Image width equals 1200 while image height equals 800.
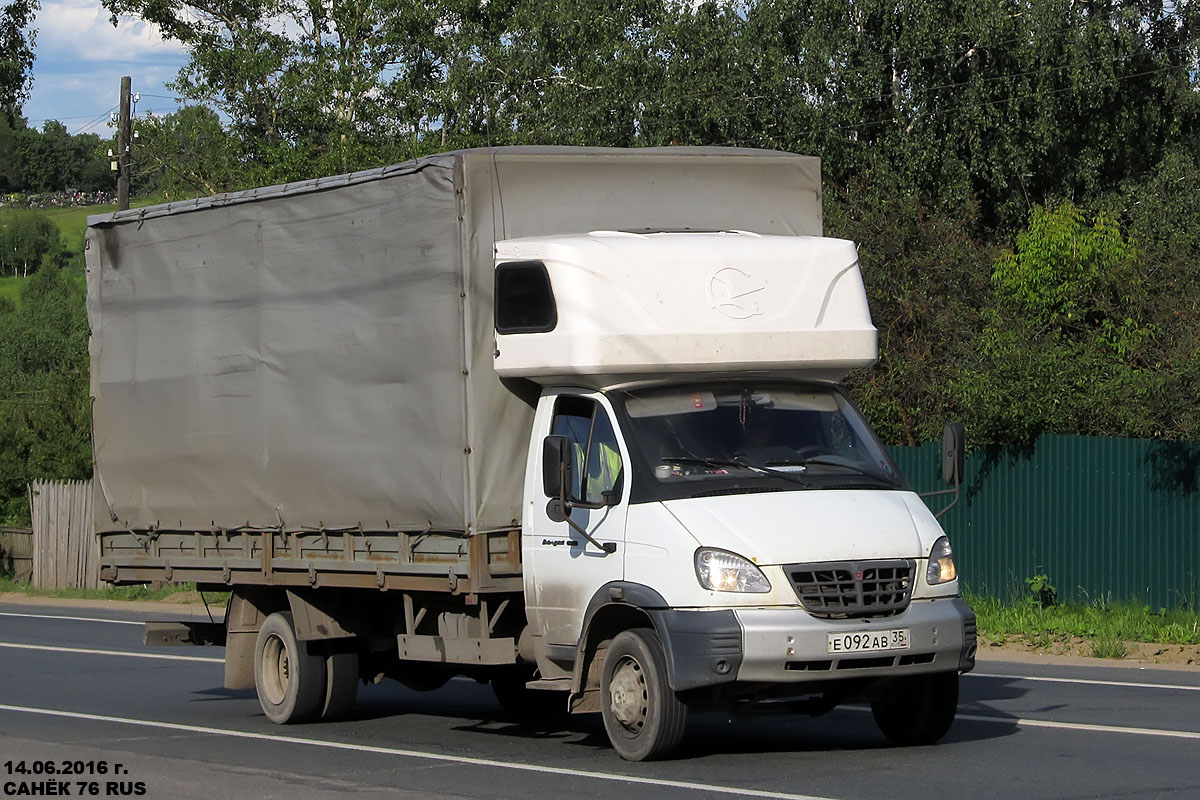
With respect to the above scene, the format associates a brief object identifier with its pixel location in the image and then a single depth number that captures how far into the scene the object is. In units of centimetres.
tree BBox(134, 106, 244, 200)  4575
